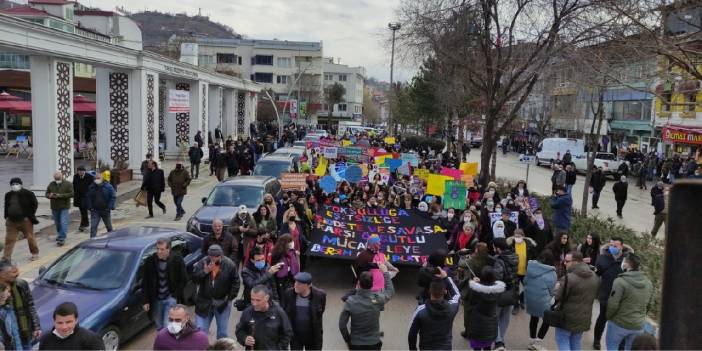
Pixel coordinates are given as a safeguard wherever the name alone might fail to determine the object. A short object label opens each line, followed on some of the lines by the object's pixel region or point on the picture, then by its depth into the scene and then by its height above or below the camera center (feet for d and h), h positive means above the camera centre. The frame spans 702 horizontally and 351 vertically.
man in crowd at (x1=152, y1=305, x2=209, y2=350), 17.84 -6.48
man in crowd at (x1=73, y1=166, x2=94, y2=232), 45.80 -5.22
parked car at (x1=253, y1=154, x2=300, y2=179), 65.05 -4.83
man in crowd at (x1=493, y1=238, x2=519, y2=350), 25.17 -6.79
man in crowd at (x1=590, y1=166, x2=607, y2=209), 72.69 -6.29
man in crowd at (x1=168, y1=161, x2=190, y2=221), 53.72 -5.66
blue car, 23.12 -7.01
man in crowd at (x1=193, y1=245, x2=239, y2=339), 23.85 -6.55
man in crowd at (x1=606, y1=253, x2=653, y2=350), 22.44 -6.46
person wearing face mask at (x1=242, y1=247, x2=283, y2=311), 24.08 -6.24
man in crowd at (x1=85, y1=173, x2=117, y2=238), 43.86 -6.03
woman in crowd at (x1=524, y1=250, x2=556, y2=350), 25.30 -6.71
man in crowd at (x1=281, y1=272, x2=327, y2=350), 20.34 -6.49
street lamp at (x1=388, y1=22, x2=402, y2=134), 64.39 +9.51
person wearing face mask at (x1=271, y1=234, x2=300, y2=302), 26.40 -6.18
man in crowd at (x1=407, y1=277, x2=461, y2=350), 20.20 -6.66
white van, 131.03 -4.19
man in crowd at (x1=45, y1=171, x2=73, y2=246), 40.93 -5.82
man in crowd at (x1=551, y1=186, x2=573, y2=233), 43.83 -5.83
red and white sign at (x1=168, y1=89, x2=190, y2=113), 90.27 +2.97
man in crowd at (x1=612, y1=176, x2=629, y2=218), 67.55 -7.07
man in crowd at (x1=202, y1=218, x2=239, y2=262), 29.46 -6.00
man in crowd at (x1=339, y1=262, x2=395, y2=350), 20.48 -6.62
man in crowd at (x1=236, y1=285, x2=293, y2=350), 18.86 -6.50
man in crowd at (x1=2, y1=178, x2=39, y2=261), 36.37 -5.88
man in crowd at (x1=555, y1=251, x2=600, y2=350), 22.91 -6.43
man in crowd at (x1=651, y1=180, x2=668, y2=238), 53.11 -6.88
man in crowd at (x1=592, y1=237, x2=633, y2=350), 26.27 -6.16
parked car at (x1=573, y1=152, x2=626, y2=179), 111.04 -5.96
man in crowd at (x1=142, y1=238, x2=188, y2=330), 24.71 -6.71
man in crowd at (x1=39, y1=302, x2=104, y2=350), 16.90 -6.24
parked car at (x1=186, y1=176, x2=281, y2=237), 41.88 -6.10
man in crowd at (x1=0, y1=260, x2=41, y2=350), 20.13 -6.40
